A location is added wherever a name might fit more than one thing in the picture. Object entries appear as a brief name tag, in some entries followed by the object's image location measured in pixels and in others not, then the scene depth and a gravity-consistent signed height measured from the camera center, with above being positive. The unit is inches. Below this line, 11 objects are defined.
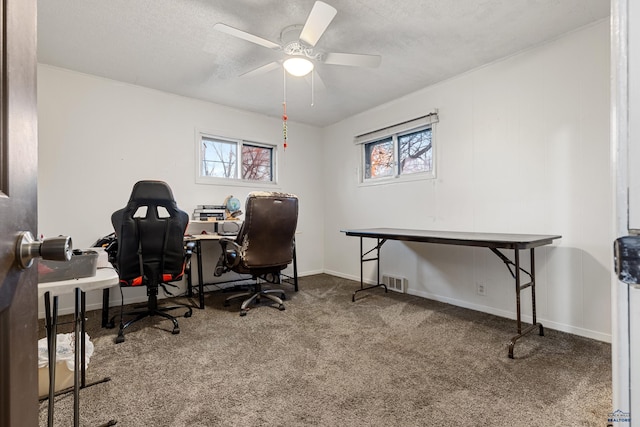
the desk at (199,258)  124.6 -19.7
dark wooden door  17.7 +0.5
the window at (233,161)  158.9 +29.1
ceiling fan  83.4 +47.9
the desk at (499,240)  83.2 -8.9
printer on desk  155.8 -7.0
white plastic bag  61.6 -29.8
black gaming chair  94.3 -9.0
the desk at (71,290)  37.3 -9.5
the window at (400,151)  142.4 +31.0
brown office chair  114.0 -10.5
